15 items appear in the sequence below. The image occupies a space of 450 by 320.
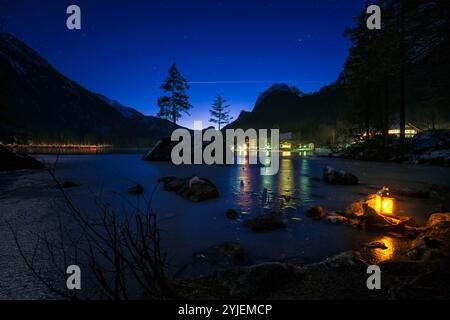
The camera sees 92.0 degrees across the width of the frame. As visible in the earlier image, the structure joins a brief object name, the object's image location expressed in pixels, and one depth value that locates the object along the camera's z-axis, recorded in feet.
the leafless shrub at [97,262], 6.27
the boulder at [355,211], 16.74
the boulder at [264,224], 14.46
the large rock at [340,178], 31.96
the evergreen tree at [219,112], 162.40
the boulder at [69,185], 29.04
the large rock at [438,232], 9.93
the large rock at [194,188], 23.03
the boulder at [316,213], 16.85
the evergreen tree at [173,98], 97.60
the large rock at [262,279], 7.34
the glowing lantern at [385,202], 15.69
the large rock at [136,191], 25.26
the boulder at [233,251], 10.80
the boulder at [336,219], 15.76
